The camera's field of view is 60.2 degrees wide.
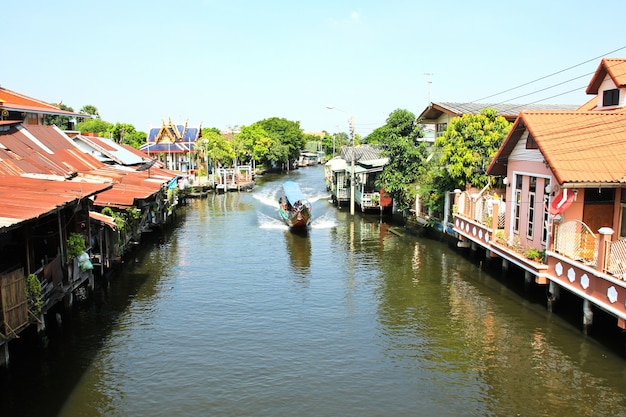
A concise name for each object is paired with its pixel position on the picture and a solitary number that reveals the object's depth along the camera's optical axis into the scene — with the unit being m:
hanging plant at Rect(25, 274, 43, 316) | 12.21
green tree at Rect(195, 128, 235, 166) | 64.81
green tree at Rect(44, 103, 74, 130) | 67.12
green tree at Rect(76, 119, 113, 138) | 76.56
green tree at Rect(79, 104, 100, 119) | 87.81
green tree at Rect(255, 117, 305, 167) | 93.00
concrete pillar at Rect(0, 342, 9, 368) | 11.96
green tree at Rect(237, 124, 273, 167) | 80.00
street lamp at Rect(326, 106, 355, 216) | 39.28
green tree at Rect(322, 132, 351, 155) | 116.03
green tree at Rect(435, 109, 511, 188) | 25.06
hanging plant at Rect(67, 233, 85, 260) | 15.36
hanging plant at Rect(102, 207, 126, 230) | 19.77
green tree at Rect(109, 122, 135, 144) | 74.57
